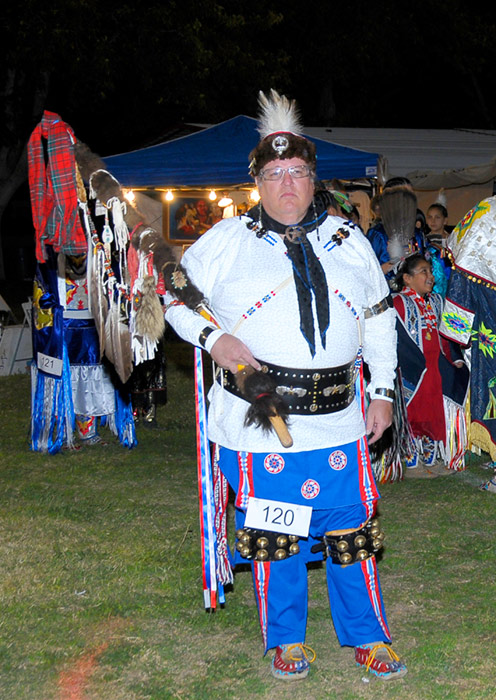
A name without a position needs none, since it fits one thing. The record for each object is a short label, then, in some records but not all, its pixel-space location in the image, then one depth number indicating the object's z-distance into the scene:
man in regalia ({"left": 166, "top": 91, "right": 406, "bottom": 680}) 2.74
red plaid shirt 3.71
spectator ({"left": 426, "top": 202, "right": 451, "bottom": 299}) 5.79
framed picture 11.44
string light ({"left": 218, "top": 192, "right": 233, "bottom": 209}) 11.12
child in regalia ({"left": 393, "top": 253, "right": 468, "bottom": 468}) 5.24
